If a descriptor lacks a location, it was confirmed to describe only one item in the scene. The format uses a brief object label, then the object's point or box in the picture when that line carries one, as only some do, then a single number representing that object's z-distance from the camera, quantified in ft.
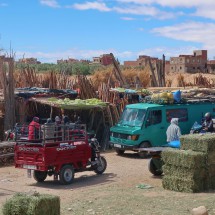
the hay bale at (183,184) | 40.96
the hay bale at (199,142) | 41.75
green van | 63.62
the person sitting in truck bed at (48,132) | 45.97
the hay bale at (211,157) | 41.68
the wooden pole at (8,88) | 66.69
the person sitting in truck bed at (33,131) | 47.55
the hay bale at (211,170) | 41.75
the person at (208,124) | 60.18
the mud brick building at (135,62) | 280.10
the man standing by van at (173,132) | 53.57
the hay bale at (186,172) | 41.01
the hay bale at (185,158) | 41.04
